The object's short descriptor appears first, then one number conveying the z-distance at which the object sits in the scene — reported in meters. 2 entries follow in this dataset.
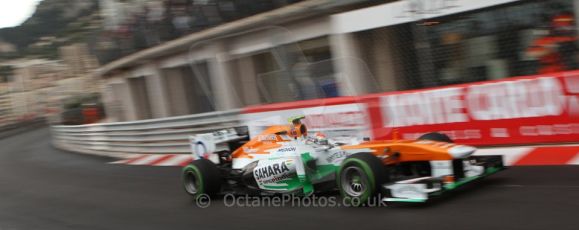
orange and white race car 5.60
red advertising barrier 7.53
